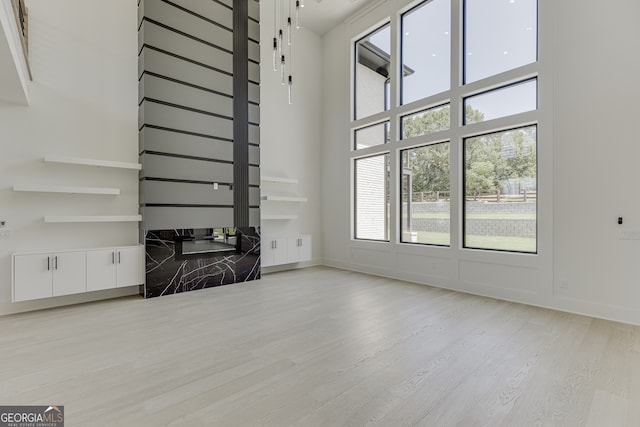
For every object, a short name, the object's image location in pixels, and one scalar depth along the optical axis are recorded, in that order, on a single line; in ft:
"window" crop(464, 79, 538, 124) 14.83
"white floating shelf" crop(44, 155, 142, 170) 13.83
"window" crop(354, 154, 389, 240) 21.72
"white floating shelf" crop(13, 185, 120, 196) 13.12
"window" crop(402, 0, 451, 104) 18.30
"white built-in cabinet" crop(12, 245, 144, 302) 12.73
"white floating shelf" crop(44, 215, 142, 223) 13.73
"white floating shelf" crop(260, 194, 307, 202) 21.18
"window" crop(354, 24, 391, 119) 21.65
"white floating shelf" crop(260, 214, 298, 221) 21.13
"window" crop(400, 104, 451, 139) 18.13
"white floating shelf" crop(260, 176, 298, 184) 21.16
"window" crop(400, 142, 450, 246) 18.21
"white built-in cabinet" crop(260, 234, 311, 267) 21.07
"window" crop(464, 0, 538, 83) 14.90
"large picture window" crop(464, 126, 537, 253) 14.92
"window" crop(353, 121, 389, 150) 21.62
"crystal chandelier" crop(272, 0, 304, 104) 21.77
